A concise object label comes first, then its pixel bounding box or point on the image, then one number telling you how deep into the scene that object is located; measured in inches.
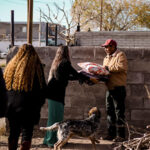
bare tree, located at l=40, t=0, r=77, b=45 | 1001.6
